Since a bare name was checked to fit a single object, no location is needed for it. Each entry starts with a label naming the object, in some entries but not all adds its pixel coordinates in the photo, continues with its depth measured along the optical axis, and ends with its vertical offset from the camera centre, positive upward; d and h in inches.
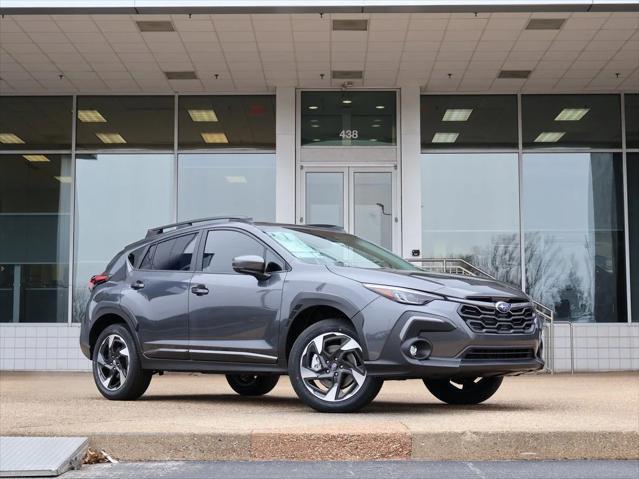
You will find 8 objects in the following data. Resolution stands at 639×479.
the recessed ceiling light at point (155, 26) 551.2 +142.7
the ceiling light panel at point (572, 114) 698.2 +114.3
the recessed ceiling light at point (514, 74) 649.0 +134.6
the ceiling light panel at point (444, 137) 691.4 +96.0
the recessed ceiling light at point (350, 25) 552.1 +143.2
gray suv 278.4 -15.1
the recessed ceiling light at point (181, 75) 652.1 +134.4
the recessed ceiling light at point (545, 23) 547.5 +143.1
